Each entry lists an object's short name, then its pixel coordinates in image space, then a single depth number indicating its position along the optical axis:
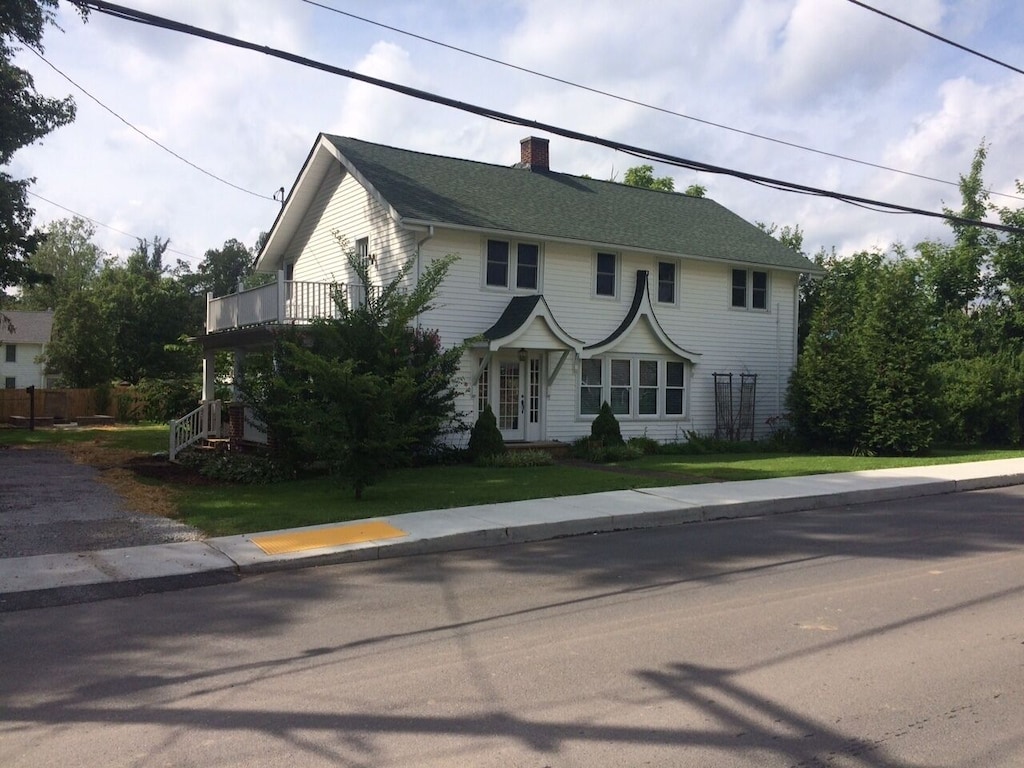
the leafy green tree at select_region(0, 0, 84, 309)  18.48
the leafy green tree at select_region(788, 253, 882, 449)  21.70
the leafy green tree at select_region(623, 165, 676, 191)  40.00
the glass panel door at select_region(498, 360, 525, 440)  20.66
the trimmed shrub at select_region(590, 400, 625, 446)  20.61
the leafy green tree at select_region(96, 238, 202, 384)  44.38
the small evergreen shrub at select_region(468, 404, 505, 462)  18.53
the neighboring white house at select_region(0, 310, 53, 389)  54.69
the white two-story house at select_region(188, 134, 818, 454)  19.59
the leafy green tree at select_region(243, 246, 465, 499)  11.91
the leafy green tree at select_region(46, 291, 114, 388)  40.06
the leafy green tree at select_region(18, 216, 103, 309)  69.38
